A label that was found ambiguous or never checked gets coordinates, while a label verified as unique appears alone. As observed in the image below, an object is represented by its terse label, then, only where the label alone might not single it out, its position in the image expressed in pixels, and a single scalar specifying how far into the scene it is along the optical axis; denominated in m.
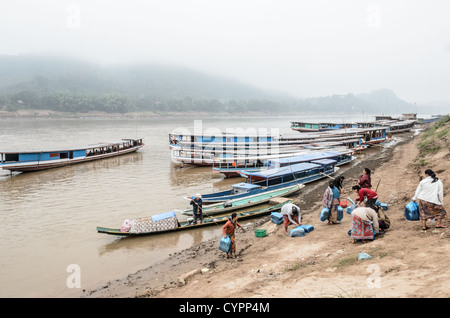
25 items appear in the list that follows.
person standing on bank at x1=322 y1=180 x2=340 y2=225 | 10.52
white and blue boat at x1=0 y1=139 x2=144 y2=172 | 27.70
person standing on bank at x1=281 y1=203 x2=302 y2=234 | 10.76
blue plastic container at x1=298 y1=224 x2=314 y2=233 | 10.72
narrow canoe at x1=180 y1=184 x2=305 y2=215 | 15.36
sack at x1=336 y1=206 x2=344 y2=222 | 11.08
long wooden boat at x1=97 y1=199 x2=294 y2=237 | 12.79
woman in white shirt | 7.63
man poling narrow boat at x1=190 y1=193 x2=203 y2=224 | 13.55
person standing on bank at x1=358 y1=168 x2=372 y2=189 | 10.34
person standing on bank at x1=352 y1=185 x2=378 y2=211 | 8.59
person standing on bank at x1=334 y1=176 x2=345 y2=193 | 10.83
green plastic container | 11.70
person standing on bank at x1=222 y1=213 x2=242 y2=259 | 9.45
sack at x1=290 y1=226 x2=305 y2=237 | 10.52
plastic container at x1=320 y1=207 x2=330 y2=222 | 10.98
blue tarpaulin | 13.31
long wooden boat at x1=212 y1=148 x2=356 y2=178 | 23.89
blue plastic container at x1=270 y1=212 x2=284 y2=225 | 12.06
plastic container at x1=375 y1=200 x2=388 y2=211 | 11.44
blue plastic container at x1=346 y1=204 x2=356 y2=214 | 11.34
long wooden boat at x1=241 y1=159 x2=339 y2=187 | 19.59
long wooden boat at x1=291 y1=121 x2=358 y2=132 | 65.00
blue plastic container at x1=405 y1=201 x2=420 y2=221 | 8.74
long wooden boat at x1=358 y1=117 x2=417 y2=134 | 59.78
